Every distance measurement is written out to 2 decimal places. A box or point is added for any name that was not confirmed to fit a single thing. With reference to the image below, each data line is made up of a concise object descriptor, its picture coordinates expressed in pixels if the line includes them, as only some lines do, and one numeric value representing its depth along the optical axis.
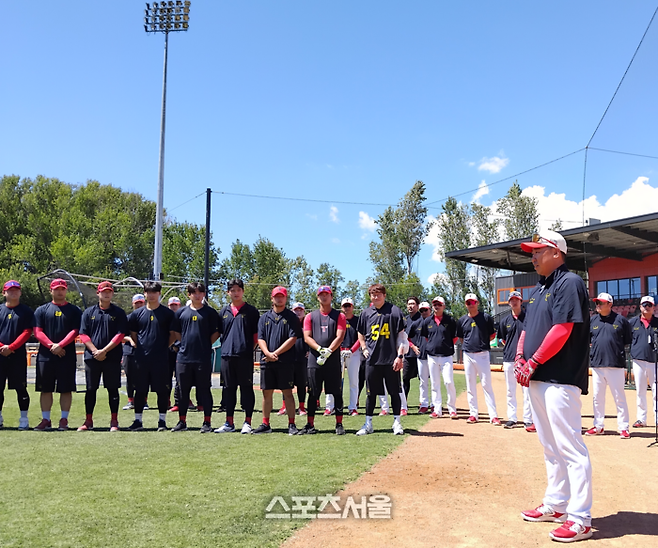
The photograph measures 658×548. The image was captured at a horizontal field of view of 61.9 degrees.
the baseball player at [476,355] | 9.96
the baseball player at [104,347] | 8.86
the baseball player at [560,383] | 4.20
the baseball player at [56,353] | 8.88
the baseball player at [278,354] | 8.52
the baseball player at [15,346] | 9.07
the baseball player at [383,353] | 8.45
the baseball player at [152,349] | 8.80
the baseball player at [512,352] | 9.49
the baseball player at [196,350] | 8.80
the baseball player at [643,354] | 9.62
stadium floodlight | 32.69
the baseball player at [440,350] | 10.48
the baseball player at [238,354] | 8.70
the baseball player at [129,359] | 10.89
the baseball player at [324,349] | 8.67
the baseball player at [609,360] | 8.83
